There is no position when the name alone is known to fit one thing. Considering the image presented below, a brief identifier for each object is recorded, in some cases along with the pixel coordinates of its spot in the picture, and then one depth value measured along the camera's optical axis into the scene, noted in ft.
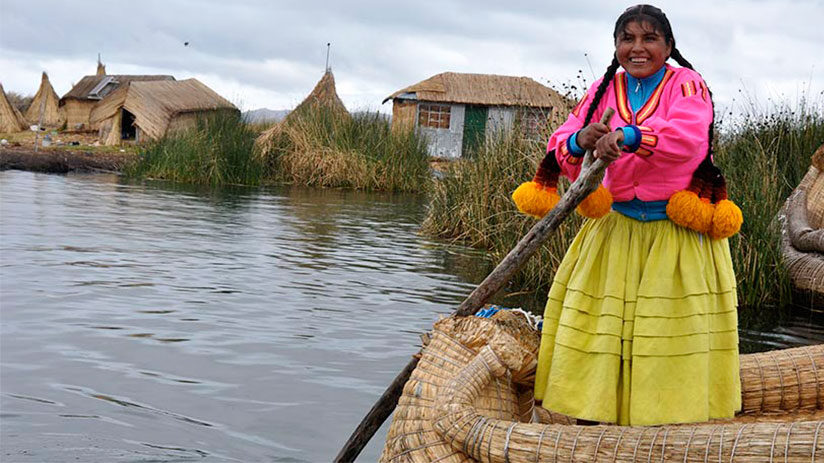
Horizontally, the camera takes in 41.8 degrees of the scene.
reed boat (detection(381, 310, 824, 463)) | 10.17
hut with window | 94.12
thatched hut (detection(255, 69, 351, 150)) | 77.05
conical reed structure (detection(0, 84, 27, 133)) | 105.60
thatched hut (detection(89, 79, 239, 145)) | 95.66
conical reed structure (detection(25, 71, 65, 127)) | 110.32
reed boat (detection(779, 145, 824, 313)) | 29.60
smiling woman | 11.45
